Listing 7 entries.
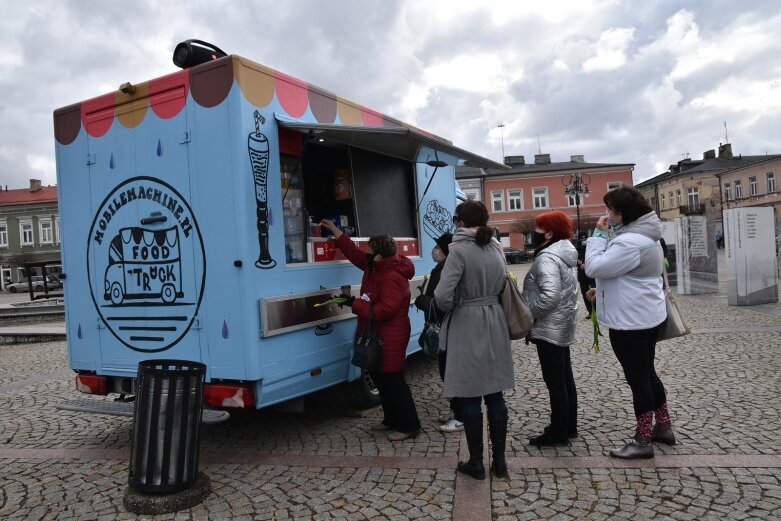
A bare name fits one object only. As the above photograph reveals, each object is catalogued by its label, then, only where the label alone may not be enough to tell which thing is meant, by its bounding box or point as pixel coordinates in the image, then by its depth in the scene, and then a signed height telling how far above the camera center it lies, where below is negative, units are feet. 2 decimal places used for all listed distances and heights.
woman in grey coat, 12.02 -1.94
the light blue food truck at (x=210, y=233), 12.98 +0.74
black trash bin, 11.46 -3.21
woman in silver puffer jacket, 13.25 -1.51
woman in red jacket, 14.51 -1.49
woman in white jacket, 12.51 -1.23
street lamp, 87.35 +7.46
